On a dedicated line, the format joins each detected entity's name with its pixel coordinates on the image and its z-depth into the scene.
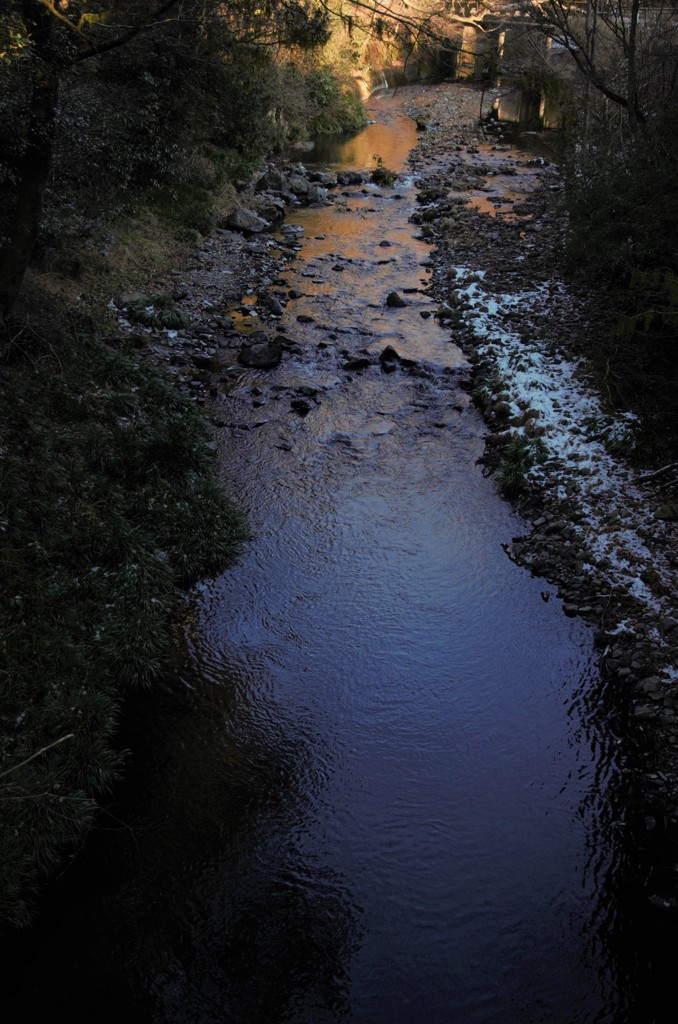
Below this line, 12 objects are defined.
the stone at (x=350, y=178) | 24.31
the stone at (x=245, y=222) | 18.69
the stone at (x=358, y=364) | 13.07
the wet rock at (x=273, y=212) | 20.12
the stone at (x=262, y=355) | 12.89
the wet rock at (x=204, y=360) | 12.63
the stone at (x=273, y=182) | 21.83
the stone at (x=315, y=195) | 22.30
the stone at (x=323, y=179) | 23.77
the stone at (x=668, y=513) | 8.56
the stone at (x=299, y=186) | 22.36
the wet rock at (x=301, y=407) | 11.71
